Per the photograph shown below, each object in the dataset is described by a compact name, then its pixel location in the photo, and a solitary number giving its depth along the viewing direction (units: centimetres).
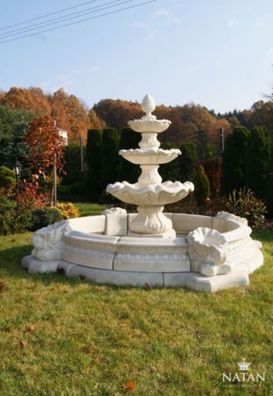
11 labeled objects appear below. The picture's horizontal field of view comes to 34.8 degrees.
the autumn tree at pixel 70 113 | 4097
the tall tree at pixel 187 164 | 1533
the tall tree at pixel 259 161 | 1212
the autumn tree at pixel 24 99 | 3766
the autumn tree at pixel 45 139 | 1398
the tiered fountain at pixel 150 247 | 523
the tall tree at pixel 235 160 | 1357
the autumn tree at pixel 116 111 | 4141
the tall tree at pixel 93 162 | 1891
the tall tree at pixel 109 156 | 1830
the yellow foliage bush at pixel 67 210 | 1175
